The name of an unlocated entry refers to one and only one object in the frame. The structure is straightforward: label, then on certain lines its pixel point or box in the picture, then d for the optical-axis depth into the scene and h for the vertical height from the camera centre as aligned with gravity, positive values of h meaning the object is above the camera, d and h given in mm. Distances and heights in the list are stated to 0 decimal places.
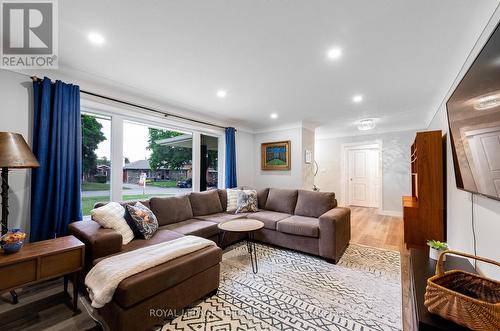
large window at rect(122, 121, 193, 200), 3312 +150
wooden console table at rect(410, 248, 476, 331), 945 -727
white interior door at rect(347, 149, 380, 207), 6035 -263
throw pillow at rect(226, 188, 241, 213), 3814 -575
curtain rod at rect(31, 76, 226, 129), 2626 +976
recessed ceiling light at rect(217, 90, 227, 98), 3039 +1132
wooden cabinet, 2861 -389
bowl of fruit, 1558 -533
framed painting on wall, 4961 +324
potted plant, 1795 -701
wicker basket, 840 -606
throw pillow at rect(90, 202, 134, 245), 2131 -515
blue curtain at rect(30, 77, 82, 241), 2182 +103
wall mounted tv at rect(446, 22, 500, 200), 1087 +282
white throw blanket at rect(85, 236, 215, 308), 1420 -725
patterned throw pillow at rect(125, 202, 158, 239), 2332 -590
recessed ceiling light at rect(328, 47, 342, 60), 1952 +1109
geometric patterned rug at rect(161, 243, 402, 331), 1641 -1205
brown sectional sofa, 1471 -778
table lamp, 1692 +117
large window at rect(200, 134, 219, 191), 4496 +158
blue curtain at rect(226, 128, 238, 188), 4758 +232
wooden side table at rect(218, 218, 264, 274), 2533 -733
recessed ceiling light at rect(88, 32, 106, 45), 1778 +1158
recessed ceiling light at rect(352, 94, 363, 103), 3178 +1095
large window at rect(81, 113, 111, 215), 2842 +146
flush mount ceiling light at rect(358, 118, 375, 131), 3893 +831
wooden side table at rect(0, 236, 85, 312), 1472 -704
